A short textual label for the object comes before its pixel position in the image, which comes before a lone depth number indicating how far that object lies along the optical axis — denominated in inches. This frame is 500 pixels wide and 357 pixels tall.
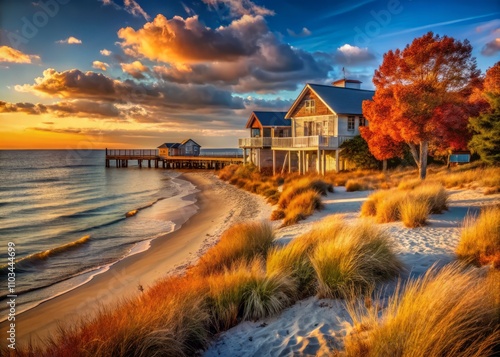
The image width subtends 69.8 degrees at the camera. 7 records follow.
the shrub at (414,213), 419.2
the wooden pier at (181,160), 2621.6
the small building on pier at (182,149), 3186.5
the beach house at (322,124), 1261.1
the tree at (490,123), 707.4
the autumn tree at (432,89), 764.0
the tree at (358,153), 1160.2
